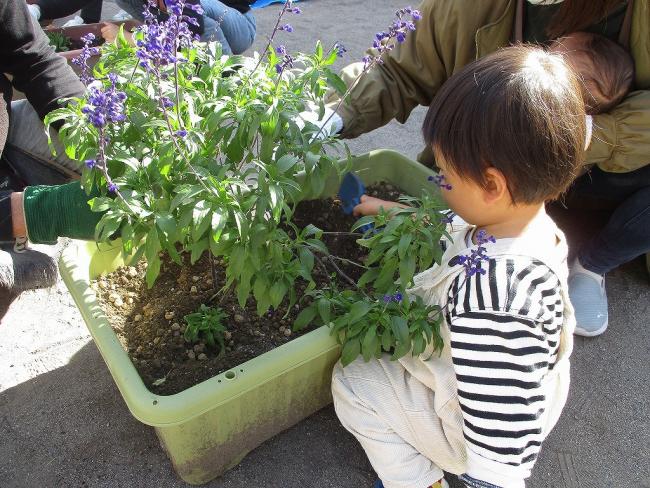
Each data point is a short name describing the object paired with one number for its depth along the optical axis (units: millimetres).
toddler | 1146
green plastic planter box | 1320
